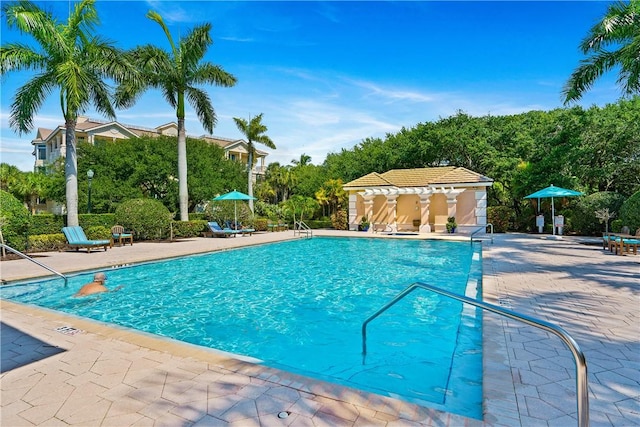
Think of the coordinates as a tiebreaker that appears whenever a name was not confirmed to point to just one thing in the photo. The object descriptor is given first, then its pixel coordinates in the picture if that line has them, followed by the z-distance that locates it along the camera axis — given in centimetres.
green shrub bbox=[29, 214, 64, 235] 1533
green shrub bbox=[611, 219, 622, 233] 1684
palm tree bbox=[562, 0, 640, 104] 1154
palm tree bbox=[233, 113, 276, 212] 2875
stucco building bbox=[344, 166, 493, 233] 2395
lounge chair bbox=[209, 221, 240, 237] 2127
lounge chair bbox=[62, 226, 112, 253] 1445
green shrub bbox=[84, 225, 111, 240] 1664
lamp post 2160
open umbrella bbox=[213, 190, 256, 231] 2114
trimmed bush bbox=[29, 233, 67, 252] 1451
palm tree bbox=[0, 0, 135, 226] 1409
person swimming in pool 838
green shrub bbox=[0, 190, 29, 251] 1266
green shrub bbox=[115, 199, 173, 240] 1816
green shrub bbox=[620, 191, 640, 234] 1455
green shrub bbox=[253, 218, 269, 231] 2657
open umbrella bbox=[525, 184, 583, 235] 1723
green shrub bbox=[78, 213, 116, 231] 1705
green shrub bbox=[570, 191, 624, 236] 1791
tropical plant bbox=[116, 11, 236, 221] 1988
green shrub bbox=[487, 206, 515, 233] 2422
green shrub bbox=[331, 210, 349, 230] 2830
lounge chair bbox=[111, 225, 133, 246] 1688
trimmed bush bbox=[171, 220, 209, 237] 2068
